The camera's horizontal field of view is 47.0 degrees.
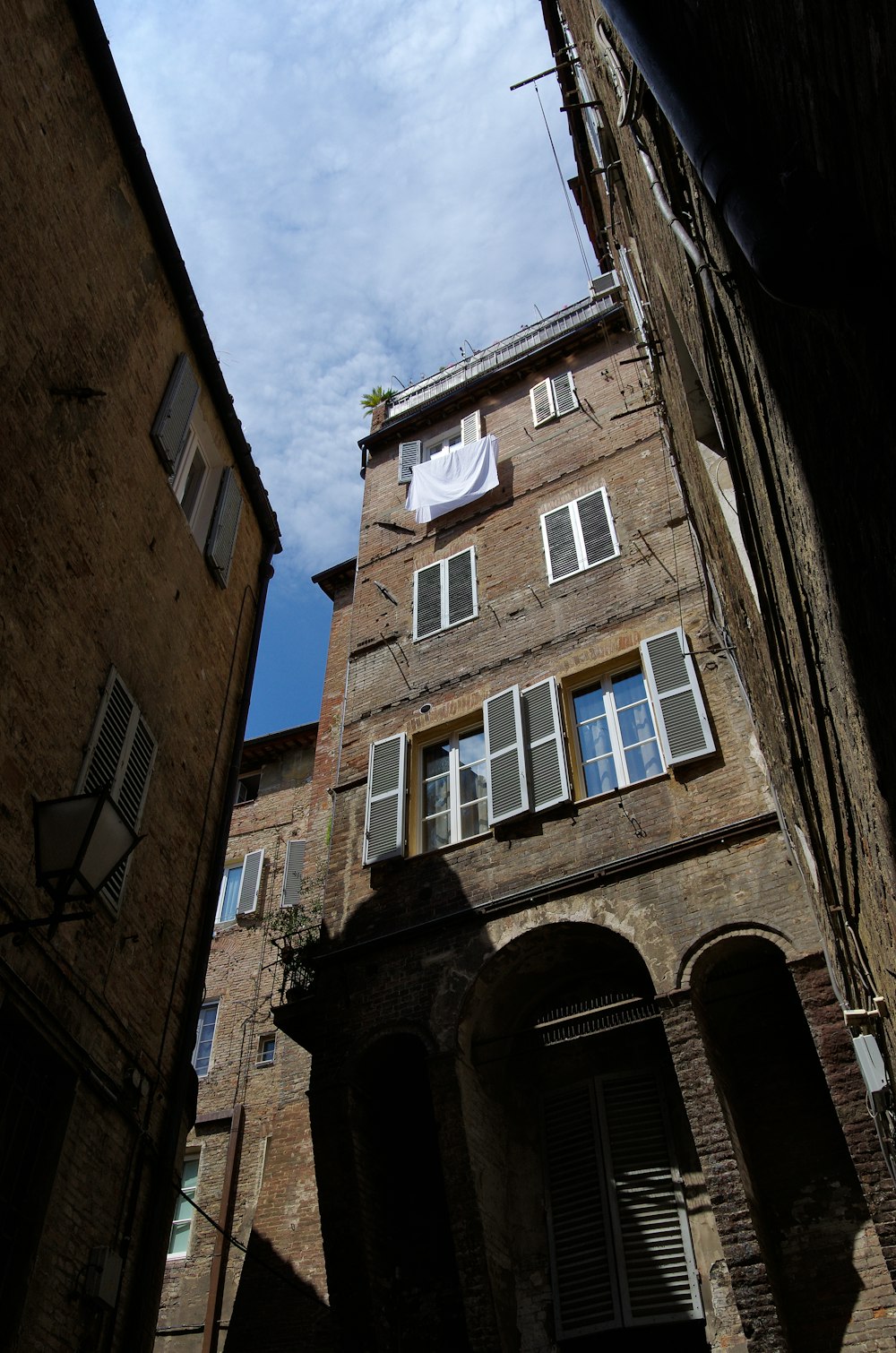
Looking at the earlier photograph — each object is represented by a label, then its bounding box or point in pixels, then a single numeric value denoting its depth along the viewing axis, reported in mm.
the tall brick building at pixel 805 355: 2037
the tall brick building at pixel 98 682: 6574
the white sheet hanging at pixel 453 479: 15531
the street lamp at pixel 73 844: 5703
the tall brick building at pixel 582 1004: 8227
